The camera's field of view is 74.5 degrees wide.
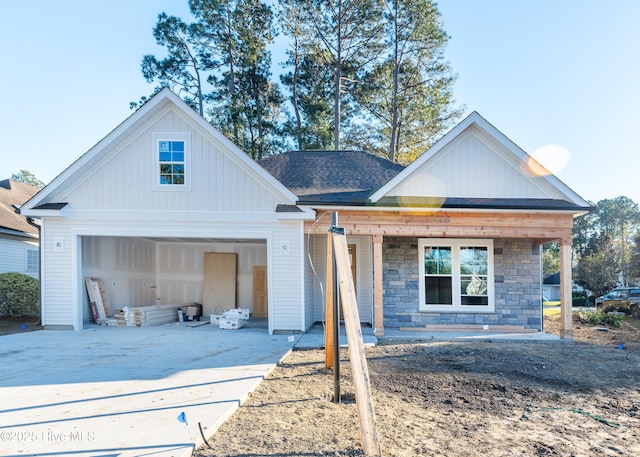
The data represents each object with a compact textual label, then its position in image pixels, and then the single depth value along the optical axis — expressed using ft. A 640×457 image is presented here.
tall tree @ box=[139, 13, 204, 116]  78.28
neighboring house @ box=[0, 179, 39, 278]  50.57
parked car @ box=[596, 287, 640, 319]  60.06
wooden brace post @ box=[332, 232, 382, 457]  11.35
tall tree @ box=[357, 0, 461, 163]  78.54
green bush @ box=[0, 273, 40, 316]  41.11
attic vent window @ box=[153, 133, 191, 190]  33.47
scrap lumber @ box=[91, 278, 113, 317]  38.91
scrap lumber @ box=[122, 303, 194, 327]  37.76
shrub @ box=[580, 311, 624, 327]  45.80
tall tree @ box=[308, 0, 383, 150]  76.54
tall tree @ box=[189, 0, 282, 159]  78.59
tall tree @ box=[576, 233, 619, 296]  88.38
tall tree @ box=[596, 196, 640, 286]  177.42
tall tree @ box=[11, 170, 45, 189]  166.81
